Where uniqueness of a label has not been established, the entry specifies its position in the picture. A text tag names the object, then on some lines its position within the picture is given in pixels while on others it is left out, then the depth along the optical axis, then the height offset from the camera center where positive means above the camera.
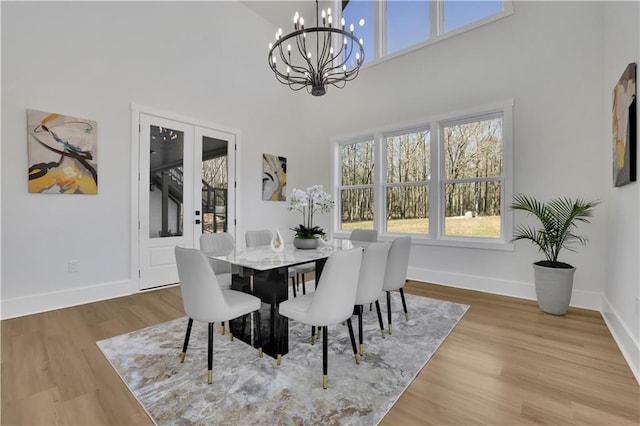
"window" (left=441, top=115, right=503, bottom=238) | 3.89 +0.48
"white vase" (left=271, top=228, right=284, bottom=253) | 2.56 -0.32
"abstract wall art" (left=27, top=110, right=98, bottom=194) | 3.01 +0.63
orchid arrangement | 2.75 +0.08
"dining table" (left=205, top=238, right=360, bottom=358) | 2.09 -0.58
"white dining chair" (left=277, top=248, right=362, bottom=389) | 1.74 -0.55
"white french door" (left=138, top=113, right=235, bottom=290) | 3.86 +0.29
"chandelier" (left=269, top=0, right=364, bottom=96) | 2.32 +1.30
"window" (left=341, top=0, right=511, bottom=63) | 3.95 +2.96
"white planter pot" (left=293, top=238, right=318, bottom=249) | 2.72 -0.32
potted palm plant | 2.93 -0.36
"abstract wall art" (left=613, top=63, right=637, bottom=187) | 2.12 +0.67
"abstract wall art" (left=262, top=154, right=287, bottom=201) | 5.36 +0.64
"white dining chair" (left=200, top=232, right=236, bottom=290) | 2.80 -0.37
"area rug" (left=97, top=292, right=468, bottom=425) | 1.53 -1.10
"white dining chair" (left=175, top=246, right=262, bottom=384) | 1.74 -0.54
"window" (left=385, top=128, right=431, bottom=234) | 4.48 +0.46
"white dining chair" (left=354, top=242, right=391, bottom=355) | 2.11 -0.50
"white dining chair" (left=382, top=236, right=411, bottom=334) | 2.51 -0.51
